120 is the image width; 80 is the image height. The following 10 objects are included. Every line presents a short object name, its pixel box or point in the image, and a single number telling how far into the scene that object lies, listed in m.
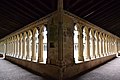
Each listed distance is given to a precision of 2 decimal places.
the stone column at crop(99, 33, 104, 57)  5.31
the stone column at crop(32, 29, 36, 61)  3.96
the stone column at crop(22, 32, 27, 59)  4.81
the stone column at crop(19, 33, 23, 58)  5.37
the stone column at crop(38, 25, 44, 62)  3.50
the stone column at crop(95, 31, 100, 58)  4.85
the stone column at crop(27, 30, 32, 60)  4.45
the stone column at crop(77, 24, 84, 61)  3.55
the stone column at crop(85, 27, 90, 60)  3.98
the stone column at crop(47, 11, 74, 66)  2.65
